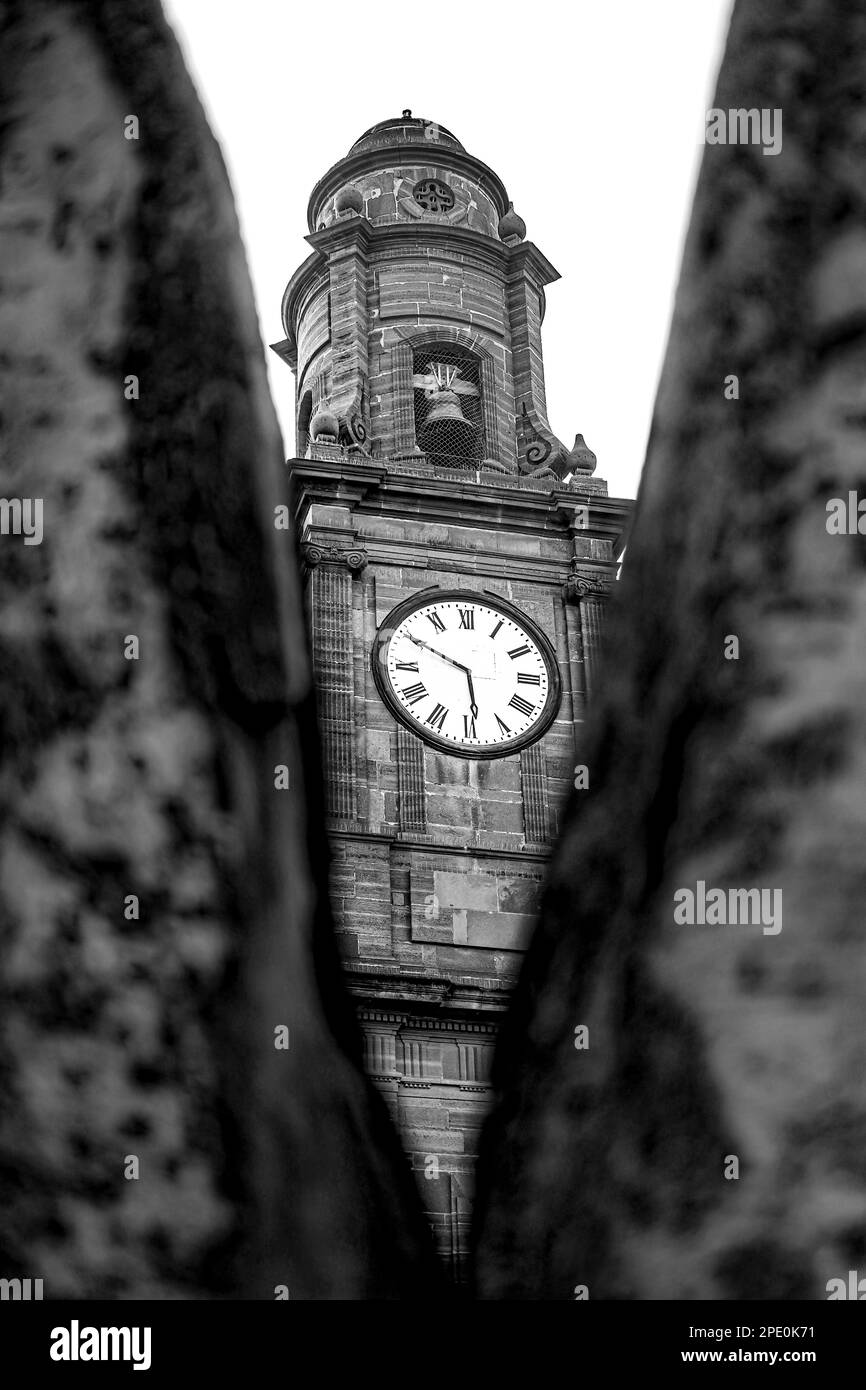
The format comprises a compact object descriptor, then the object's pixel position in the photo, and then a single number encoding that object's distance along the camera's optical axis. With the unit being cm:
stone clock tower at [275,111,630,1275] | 2039
